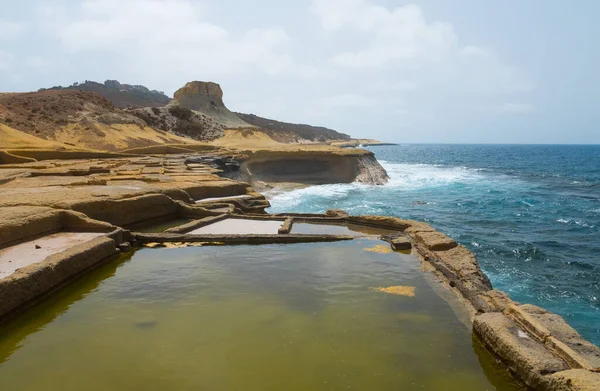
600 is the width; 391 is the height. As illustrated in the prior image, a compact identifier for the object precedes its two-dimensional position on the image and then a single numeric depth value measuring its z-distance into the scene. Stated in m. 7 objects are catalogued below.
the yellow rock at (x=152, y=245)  11.60
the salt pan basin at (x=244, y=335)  5.28
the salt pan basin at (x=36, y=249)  8.20
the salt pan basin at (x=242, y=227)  12.97
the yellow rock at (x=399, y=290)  7.95
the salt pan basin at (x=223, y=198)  17.86
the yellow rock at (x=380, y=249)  10.88
